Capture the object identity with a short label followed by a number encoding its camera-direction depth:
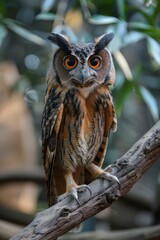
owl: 4.39
